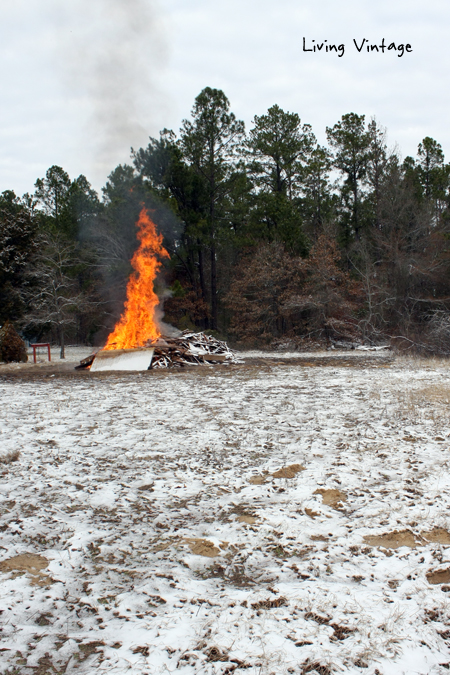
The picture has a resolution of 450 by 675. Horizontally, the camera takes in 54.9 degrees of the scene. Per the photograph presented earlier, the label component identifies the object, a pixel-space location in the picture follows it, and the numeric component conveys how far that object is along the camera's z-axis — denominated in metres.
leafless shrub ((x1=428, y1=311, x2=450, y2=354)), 15.93
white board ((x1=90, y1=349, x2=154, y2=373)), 14.36
